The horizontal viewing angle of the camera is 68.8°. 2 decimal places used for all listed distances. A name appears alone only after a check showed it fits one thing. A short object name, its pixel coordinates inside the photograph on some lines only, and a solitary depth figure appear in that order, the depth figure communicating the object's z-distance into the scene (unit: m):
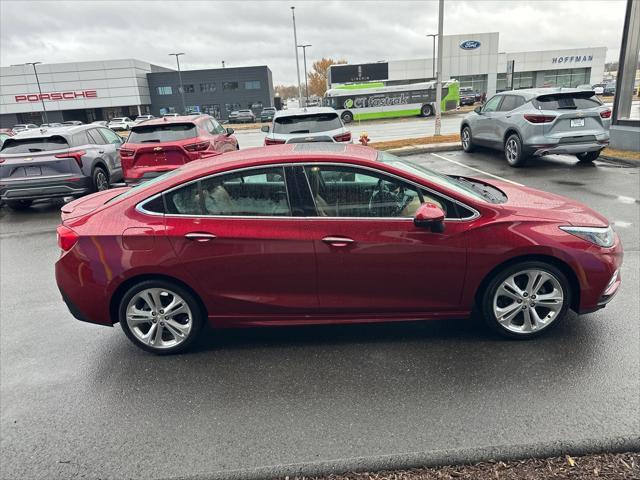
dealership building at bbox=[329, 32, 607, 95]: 55.92
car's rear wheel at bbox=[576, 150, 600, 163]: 11.11
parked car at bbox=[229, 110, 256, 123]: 51.94
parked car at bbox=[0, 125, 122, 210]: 8.90
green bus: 35.88
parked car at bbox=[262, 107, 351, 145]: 9.12
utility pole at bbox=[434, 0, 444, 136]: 16.45
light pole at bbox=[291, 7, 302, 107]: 42.16
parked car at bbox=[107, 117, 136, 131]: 44.09
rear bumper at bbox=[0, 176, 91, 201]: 8.91
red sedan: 3.44
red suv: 8.52
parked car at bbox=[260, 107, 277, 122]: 50.41
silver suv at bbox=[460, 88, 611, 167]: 10.17
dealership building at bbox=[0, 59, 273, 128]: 63.94
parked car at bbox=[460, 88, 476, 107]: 47.45
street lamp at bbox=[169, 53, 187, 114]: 59.92
